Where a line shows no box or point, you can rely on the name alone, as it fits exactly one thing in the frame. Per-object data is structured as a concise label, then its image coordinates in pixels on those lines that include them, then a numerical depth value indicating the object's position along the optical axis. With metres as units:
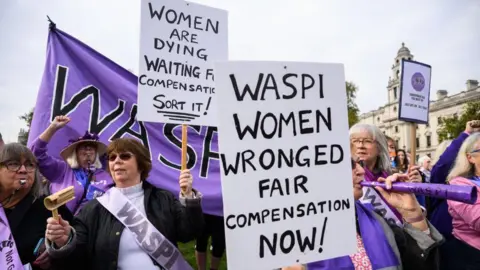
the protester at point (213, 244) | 4.57
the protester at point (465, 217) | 2.52
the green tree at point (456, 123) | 30.53
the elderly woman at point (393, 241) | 1.94
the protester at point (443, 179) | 2.86
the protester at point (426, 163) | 7.46
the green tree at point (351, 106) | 43.16
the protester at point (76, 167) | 3.16
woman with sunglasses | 2.22
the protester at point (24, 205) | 2.39
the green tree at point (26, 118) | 29.15
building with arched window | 58.03
